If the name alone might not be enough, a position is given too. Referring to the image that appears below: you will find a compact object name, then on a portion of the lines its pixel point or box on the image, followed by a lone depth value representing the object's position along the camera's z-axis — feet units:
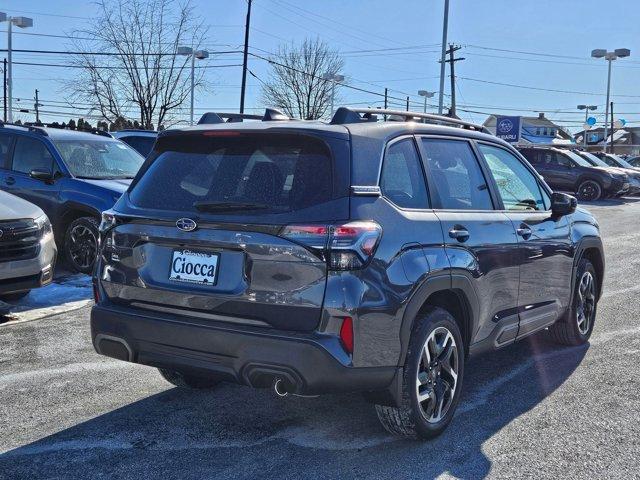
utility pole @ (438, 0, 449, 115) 100.27
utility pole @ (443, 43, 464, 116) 154.20
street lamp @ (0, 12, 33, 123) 85.57
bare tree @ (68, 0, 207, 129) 96.02
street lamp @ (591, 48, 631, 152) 130.00
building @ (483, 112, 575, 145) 327.12
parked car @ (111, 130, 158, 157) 47.01
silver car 20.86
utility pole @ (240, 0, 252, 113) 114.42
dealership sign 131.03
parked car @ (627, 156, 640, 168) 114.90
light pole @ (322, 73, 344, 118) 126.84
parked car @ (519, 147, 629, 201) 75.87
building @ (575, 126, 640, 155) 285.84
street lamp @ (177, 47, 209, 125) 96.78
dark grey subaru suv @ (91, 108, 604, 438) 10.71
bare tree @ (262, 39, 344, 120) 170.40
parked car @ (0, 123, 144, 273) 28.43
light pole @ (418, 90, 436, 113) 166.81
